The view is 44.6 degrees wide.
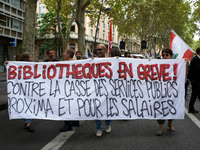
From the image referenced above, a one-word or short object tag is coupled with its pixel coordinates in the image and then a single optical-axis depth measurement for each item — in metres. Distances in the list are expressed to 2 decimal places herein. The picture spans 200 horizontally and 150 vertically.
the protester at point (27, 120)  4.84
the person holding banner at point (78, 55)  6.72
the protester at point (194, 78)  6.76
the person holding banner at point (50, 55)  5.36
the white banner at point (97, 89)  4.56
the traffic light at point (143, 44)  23.48
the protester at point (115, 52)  5.24
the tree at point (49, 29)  37.19
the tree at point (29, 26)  9.46
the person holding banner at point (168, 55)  4.89
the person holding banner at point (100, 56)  4.54
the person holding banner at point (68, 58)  4.89
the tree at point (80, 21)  17.19
